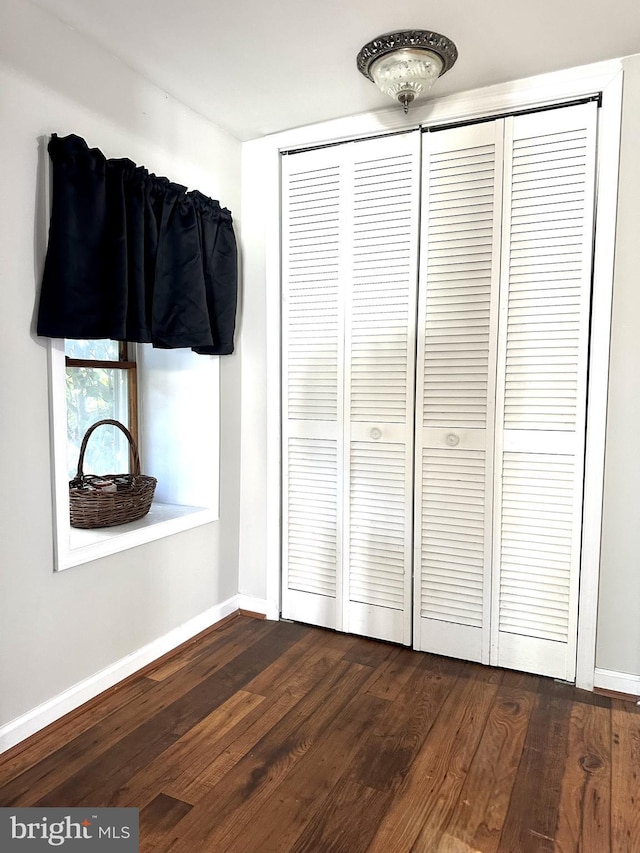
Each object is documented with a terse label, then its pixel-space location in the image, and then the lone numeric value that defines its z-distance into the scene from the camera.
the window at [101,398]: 2.63
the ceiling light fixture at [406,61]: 1.98
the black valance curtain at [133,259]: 1.93
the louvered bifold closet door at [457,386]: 2.39
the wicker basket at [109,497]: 2.32
